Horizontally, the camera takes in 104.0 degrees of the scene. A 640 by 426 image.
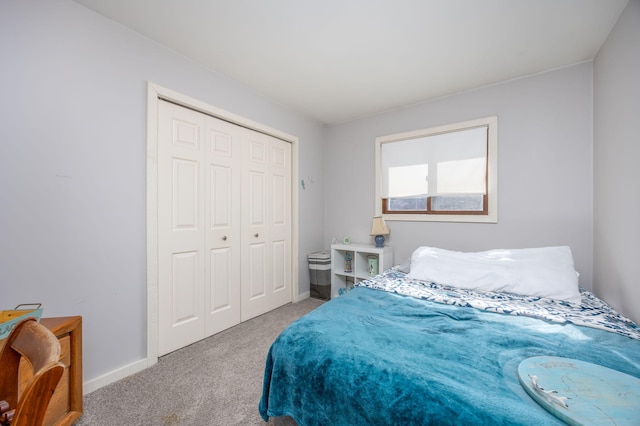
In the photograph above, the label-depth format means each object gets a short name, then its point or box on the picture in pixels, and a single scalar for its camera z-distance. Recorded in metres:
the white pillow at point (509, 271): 1.84
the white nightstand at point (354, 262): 3.00
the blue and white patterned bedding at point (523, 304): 1.39
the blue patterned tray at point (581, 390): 0.75
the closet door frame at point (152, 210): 1.94
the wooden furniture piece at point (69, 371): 1.32
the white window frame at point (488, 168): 2.57
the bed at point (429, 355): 0.87
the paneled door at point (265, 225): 2.75
